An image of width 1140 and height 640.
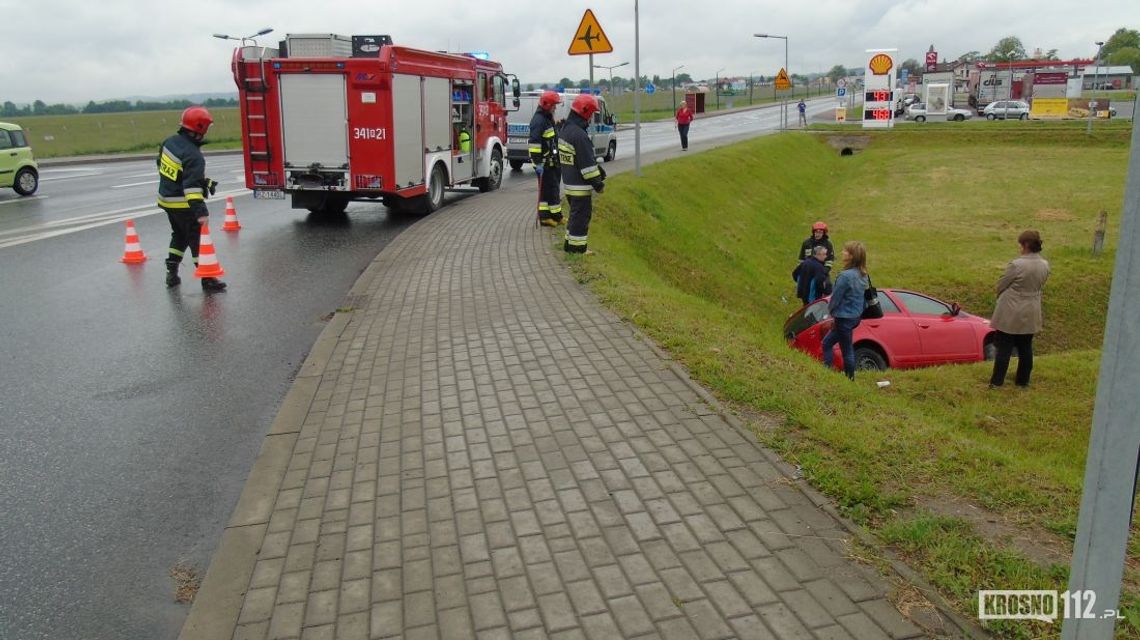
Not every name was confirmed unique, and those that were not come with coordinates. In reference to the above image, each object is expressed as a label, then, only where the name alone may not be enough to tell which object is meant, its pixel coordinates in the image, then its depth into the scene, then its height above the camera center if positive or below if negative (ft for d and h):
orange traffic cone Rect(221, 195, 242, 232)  48.57 -4.77
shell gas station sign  148.97 +7.92
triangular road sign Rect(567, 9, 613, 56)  44.29 +4.89
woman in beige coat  29.48 -5.47
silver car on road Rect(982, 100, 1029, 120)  195.42 +5.82
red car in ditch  37.11 -8.57
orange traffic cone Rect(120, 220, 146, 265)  38.78 -5.15
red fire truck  46.91 +1.06
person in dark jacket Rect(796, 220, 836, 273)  42.60 -5.24
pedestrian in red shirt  102.02 +1.62
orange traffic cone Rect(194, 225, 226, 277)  33.96 -4.88
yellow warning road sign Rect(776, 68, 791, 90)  143.02 +9.19
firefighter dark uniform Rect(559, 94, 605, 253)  33.81 -1.17
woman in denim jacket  30.30 -5.51
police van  84.94 +0.66
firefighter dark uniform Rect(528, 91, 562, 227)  40.32 -0.43
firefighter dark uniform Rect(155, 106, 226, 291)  33.55 -1.94
